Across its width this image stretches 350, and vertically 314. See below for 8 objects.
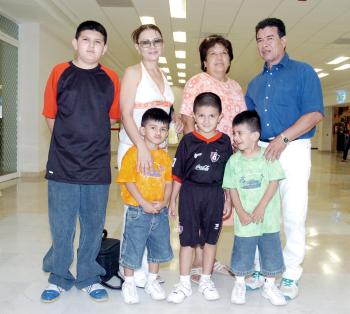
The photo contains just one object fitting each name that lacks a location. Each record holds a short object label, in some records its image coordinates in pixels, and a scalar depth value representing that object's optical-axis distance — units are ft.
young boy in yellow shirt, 7.38
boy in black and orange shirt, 7.07
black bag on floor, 8.16
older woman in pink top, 8.43
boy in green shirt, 7.41
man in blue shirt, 7.73
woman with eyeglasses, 7.41
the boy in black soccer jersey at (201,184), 7.57
